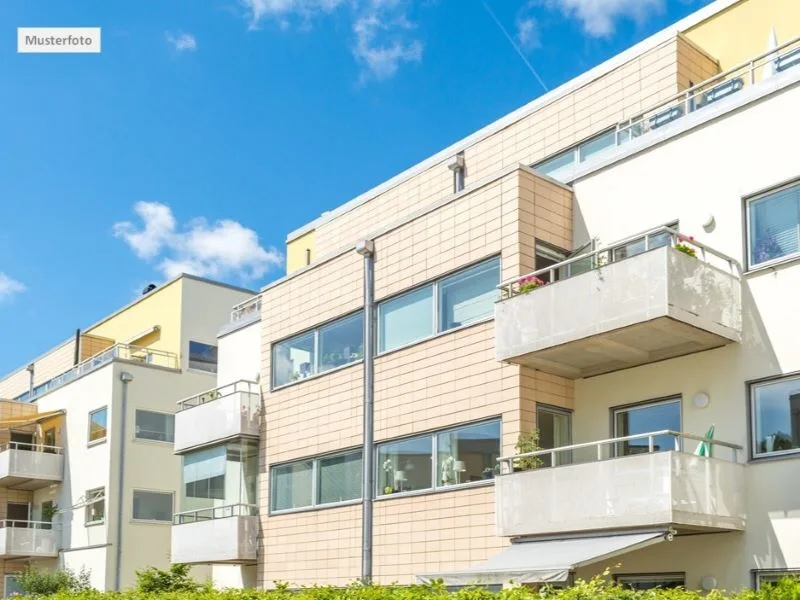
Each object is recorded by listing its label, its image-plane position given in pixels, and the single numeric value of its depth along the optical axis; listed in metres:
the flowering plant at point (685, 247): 17.64
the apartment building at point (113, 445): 36.97
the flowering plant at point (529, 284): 19.44
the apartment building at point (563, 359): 17.23
